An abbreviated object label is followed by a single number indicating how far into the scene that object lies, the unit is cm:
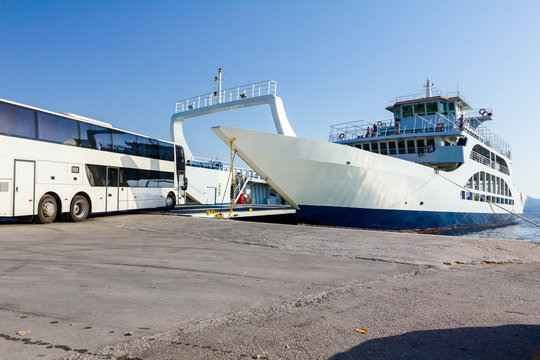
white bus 1057
